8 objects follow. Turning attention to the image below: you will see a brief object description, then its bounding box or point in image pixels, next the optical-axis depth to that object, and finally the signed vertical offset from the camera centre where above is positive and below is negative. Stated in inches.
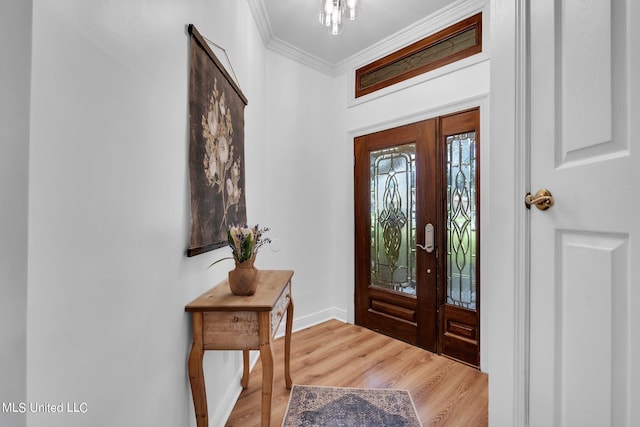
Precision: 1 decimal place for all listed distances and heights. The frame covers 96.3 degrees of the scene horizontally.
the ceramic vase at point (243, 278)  51.8 -11.2
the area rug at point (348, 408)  61.7 -44.1
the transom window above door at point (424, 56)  85.7 +55.0
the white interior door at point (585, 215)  26.0 +0.4
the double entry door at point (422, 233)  86.6 -5.4
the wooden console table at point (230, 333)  46.5 -19.4
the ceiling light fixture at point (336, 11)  76.4 +55.9
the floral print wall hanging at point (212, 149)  49.8 +13.5
